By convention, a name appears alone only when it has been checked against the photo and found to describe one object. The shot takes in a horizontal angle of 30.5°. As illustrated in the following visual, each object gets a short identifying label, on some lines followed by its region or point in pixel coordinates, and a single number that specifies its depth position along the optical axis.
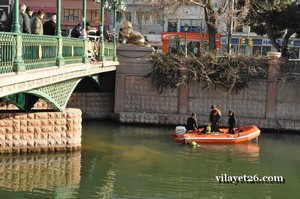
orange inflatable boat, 22.55
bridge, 11.84
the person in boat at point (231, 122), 23.33
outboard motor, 23.33
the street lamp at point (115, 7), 26.30
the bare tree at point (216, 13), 31.95
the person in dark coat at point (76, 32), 22.22
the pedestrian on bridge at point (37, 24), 15.13
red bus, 51.90
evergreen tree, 31.39
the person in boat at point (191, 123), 23.70
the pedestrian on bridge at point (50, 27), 17.78
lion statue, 30.14
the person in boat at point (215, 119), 23.11
